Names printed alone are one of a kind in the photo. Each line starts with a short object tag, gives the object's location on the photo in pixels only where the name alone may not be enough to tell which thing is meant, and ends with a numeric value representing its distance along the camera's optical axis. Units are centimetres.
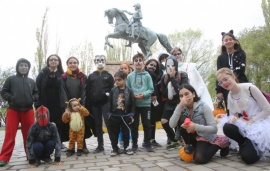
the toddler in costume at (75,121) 480
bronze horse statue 1081
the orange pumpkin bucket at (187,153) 368
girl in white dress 342
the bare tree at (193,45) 3055
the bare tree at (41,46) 1733
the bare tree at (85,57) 2342
